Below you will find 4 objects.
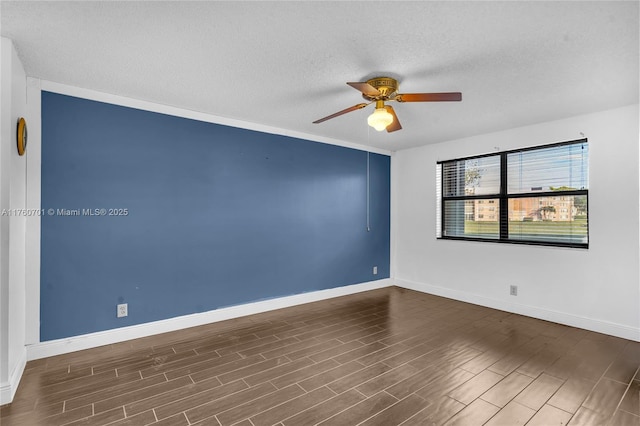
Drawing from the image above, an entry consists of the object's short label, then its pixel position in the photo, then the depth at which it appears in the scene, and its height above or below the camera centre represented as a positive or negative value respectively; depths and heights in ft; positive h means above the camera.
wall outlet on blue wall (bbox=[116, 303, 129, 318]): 10.48 -3.14
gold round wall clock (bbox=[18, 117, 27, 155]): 7.97 +1.90
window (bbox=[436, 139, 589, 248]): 12.52 +0.79
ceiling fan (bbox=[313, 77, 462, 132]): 8.18 +3.09
